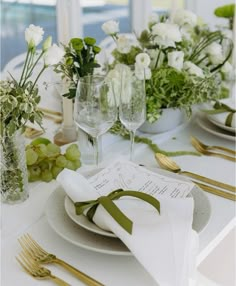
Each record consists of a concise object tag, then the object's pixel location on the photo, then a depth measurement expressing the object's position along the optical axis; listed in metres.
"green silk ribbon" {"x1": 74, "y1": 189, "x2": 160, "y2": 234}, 0.75
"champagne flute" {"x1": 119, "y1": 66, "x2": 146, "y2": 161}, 1.03
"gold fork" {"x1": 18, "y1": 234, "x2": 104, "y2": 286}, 0.72
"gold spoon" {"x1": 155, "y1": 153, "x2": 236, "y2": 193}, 1.02
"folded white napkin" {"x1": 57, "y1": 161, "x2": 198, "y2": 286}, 0.68
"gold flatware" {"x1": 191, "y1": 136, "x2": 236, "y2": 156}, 1.22
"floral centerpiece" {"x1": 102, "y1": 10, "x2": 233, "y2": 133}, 1.21
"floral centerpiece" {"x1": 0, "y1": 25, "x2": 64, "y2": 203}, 0.82
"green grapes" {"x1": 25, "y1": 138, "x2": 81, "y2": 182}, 1.01
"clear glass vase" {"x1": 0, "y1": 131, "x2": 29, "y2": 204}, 0.88
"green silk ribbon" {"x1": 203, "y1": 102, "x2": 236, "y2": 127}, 1.28
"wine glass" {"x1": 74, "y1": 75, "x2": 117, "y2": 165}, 0.95
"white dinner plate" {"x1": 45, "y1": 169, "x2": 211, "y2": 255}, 0.77
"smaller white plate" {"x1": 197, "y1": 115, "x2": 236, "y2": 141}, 1.27
